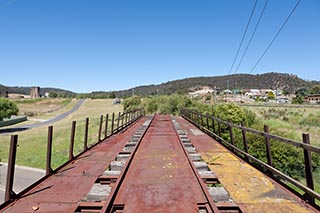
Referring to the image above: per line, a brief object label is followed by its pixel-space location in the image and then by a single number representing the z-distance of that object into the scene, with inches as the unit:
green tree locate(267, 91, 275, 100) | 4730.8
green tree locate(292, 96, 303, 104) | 3200.8
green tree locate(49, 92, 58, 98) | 6195.4
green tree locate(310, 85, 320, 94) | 4557.1
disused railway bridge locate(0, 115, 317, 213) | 135.0
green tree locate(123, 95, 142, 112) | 2082.9
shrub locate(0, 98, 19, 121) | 2246.6
